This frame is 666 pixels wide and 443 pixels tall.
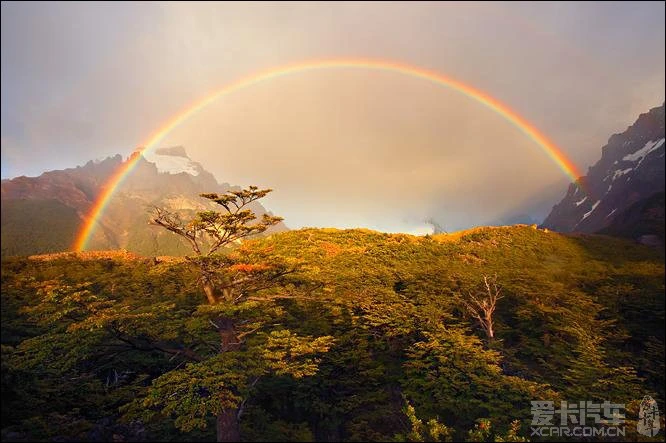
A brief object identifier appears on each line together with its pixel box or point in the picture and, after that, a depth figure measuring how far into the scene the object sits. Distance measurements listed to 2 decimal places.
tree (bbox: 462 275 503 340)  20.59
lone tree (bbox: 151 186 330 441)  12.50
